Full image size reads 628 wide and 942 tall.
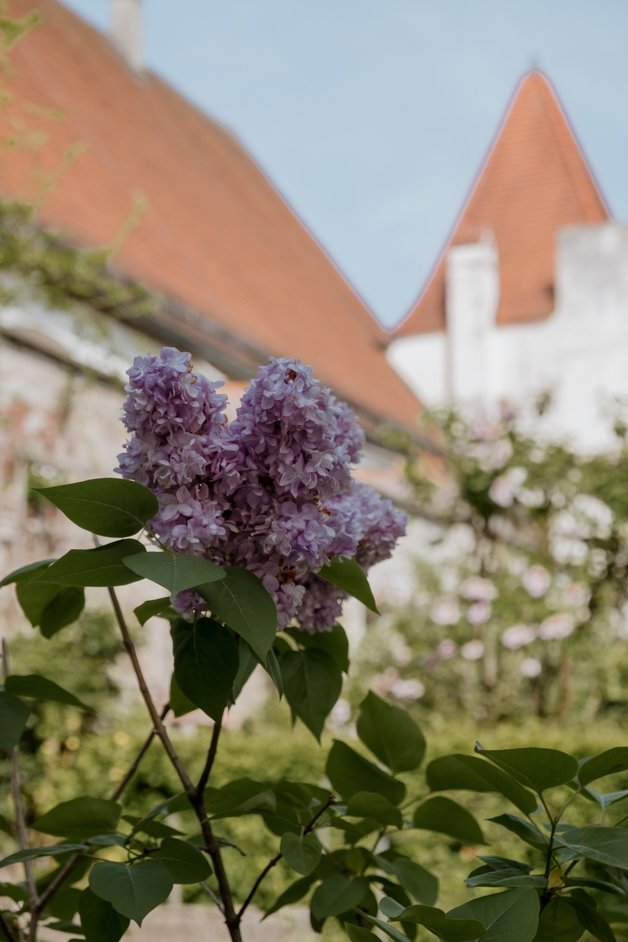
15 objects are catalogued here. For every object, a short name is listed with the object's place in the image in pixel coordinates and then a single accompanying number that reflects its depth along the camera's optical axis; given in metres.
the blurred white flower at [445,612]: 9.38
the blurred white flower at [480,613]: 9.10
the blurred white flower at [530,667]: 8.95
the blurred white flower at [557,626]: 8.74
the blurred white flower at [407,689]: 9.04
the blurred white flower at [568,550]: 9.48
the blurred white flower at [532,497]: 9.52
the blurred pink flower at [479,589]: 9.14
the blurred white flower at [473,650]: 9.08
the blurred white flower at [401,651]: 9.68
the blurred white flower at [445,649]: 9.09
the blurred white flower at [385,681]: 9.20
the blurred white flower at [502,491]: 9.18
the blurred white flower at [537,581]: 8.95
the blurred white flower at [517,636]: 8.83
